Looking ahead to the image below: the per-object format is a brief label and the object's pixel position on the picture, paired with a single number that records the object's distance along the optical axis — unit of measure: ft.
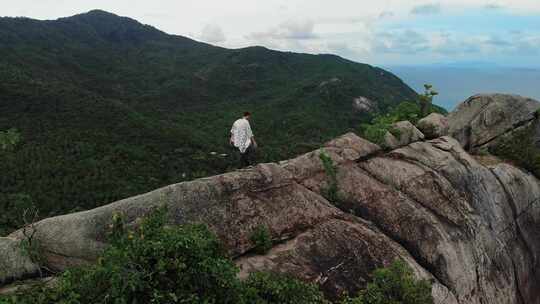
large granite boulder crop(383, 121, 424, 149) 60.03
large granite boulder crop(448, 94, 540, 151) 73.26
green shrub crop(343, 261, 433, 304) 32.45
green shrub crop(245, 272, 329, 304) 28.45
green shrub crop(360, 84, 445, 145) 77.36
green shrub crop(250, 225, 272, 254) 37.93
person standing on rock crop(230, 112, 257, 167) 51.57
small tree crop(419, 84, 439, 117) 80.33
